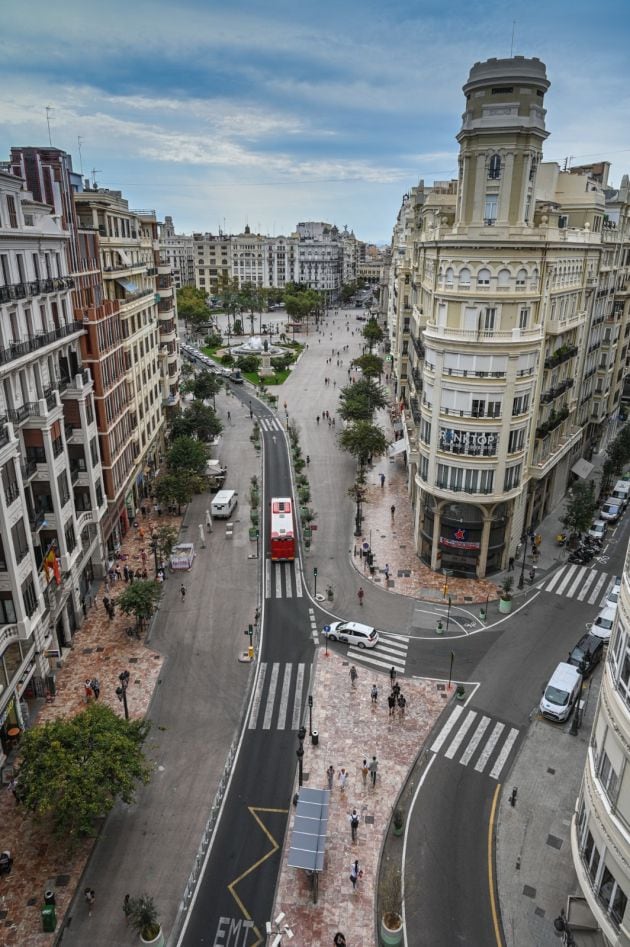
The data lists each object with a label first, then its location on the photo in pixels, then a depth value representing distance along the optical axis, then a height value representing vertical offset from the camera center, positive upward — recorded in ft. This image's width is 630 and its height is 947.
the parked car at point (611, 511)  204.26 -79.53
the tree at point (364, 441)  233.55 -66.00
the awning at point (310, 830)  84.58 -77.09
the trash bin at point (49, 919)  80.38 -80.78
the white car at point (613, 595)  153.27 -79.81
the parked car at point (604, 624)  139.95 -78.79
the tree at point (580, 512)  178.81 -69.46
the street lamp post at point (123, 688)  116.16 -79.75
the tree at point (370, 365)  378.73 -64.35
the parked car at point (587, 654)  130.31 -80.00
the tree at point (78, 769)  84.28 -67.80
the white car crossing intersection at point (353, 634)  139.85 -80.53
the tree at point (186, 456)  211.20 -64.53
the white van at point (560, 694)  117.19 -79.06
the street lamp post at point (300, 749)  104.71 -79.96
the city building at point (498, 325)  141.90 -16.71
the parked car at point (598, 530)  193.26 -80.96
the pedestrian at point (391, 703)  118.83 -80.44
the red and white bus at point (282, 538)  174.50 -74.46
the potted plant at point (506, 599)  153.07 -80.00
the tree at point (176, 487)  195.21 -68.97
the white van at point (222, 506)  204.64 -77.77
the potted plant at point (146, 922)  78.18 -79.18
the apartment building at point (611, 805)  66.90 -58.06
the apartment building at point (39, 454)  108.06 -38.08
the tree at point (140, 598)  138.92 -72.48
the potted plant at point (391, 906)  79.36 -82.95
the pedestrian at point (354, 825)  94.32 -81.27
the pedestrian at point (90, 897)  83.15 -80.98
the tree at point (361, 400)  285.02 -65.32
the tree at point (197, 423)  254.68 -65.20
